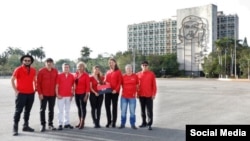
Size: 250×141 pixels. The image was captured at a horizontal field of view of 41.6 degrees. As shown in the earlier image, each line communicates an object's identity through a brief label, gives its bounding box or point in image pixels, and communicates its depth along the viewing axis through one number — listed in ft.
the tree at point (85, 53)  349.82
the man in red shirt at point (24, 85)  26.55
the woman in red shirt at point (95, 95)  28.78
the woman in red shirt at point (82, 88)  28.60
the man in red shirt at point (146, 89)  28.99
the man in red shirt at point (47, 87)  27.53
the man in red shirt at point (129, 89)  29.01
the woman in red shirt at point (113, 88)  28.76
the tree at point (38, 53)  399.85
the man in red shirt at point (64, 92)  28.19
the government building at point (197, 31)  368.89
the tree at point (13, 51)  406.80
